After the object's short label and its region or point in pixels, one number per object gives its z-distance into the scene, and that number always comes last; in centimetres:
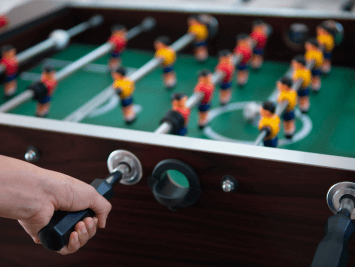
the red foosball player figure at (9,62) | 158
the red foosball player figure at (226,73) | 150
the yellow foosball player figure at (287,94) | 122
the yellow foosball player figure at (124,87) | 138
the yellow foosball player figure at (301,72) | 137
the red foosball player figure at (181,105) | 114
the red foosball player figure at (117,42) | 182
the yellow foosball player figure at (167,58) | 166
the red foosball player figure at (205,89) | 136
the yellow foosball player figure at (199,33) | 178
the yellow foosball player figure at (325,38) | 158
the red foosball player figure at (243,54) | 163
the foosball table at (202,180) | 71
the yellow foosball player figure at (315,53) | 150
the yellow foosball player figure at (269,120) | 106
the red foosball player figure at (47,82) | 144
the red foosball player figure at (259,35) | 170
